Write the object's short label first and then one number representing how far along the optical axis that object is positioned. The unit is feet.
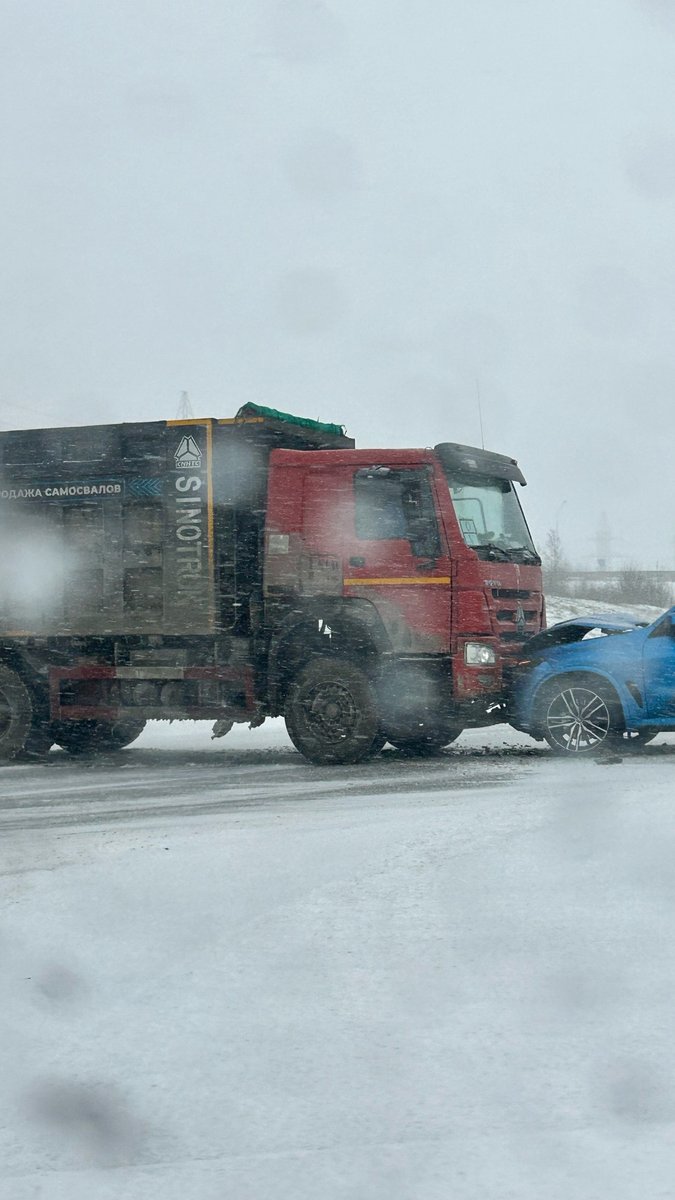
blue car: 36.73
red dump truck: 36.76
